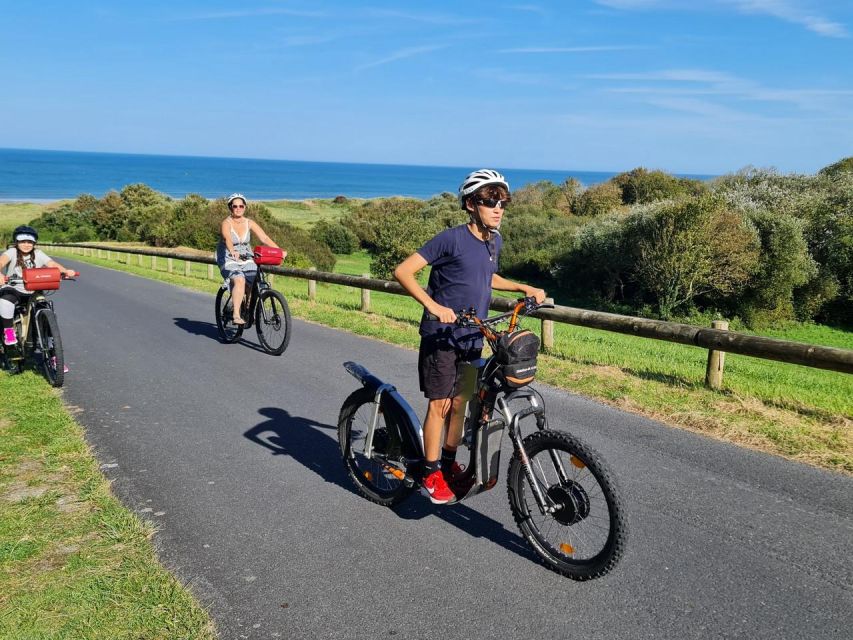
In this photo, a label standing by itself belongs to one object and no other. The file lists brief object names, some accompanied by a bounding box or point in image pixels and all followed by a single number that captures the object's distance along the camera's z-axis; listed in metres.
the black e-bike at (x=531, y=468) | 3.57
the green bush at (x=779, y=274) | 29.72
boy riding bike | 4.02
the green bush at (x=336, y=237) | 53.06
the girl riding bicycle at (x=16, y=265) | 7.80
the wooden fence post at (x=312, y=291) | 15.87
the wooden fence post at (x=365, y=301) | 14.18
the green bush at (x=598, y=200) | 55.06
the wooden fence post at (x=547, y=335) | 9.99
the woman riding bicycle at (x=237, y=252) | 9.95
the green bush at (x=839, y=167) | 48.77
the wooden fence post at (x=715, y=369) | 7.81
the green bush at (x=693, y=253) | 30.09
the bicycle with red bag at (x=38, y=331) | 7.66
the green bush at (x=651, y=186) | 52.39
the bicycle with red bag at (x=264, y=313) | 9.70
